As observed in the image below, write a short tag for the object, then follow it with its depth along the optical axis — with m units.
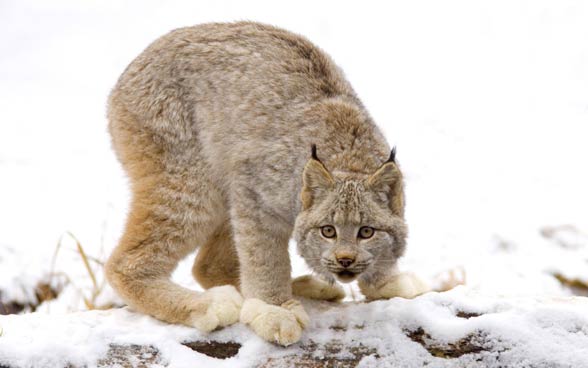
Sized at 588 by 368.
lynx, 9.41
